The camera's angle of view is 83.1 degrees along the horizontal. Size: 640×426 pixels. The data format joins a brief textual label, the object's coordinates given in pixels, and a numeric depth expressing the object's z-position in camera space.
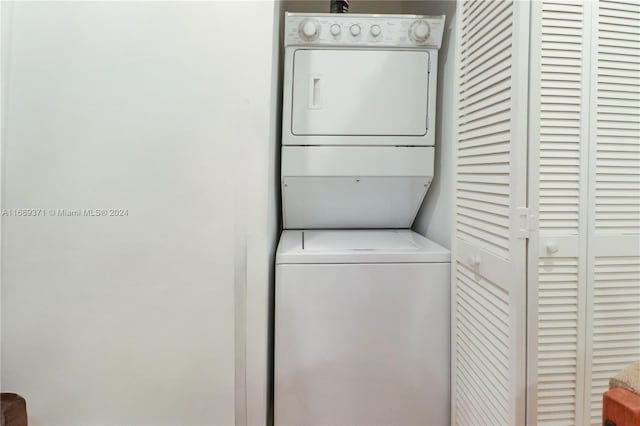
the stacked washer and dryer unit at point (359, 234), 1.50
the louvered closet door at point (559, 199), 0.98
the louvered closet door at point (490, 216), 1.04
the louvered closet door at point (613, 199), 0.93
